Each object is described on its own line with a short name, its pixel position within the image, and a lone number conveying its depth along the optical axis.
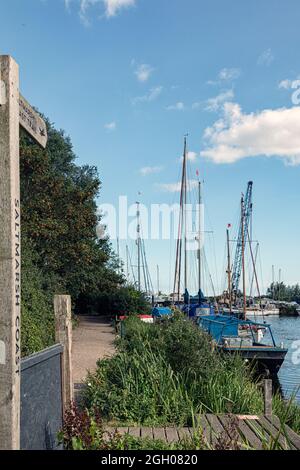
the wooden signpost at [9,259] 3.28
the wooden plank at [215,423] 5.70
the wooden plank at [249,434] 4.98
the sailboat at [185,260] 33.28
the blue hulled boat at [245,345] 17.75
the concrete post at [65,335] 5.92
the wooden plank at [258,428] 5.08
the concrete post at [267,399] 6.94
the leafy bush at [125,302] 37.06
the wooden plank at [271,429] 4.72
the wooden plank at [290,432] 4.75
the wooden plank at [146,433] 5.53
